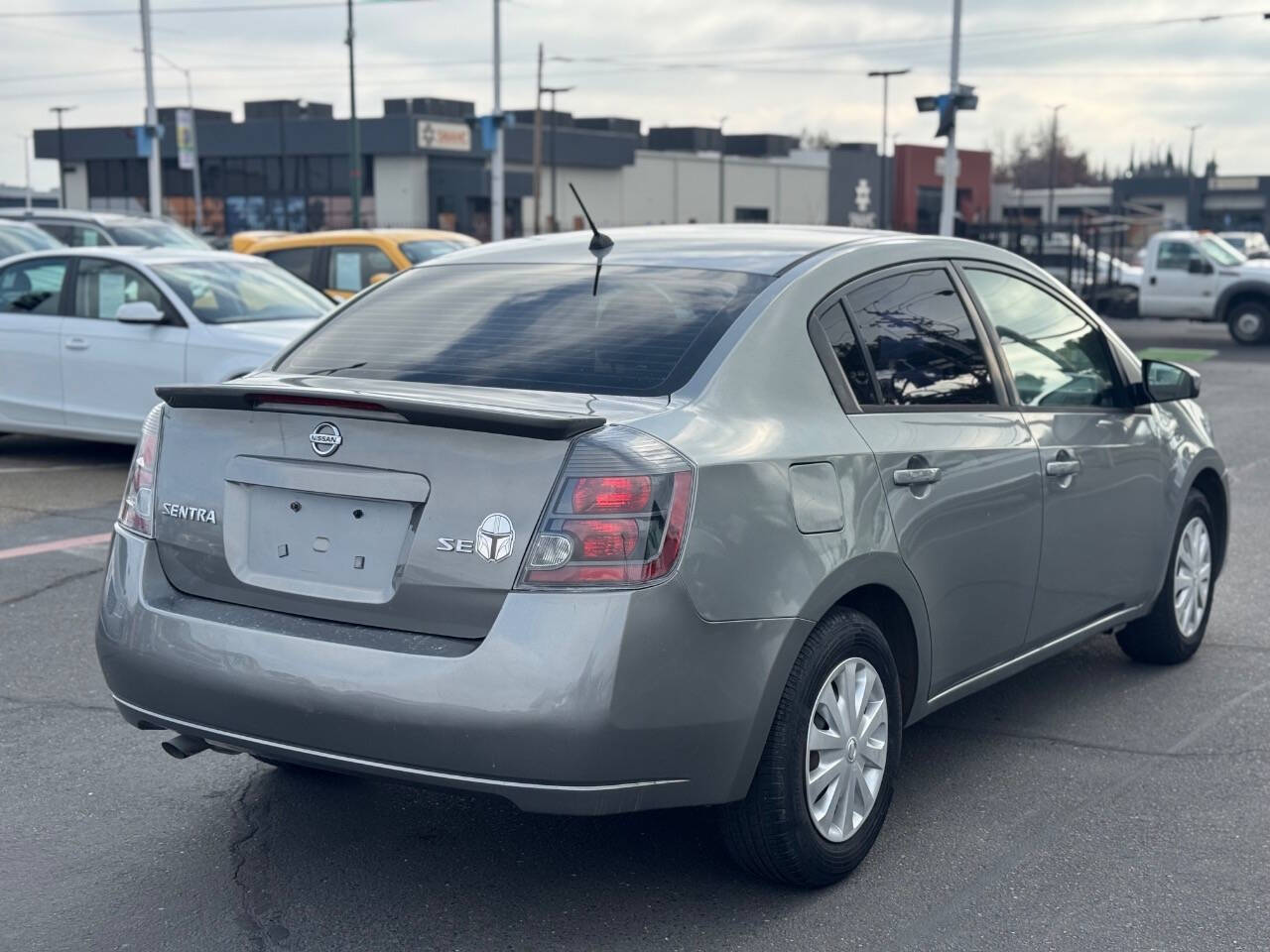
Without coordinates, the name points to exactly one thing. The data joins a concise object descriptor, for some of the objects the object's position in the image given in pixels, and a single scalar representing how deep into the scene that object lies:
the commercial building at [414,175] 69.81
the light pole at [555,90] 60.31
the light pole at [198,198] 66.25
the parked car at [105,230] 19.91
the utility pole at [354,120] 46.38
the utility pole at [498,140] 38.32
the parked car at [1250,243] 38.34
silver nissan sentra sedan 3.39
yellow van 16.36
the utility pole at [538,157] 55.97
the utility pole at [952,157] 30.30
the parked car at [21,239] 17.94
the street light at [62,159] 77.38
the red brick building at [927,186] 88.94
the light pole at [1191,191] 110.62
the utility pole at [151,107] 37.25
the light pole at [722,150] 80.12
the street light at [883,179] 81.44
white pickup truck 26.52
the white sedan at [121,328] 10.51
